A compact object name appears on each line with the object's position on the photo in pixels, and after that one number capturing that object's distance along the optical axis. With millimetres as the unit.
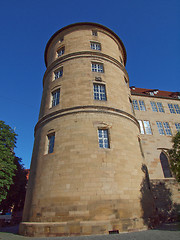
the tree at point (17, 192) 19641
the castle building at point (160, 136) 15406
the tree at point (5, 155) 13750
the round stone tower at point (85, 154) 9086
